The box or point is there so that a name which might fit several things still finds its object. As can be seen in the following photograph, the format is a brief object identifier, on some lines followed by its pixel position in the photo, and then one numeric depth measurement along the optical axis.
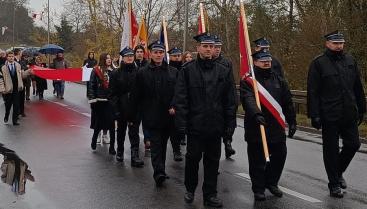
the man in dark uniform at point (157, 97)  7.78
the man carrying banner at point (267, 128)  6.82
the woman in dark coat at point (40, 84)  22.61
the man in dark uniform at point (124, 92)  9.21
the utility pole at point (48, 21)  53.31
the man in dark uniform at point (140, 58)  9.41
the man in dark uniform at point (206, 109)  6.43
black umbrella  33.84
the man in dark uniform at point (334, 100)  7.01
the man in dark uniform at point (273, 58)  7.52
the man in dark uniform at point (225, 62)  6.93
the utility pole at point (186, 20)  27.79
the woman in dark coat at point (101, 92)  10.74
